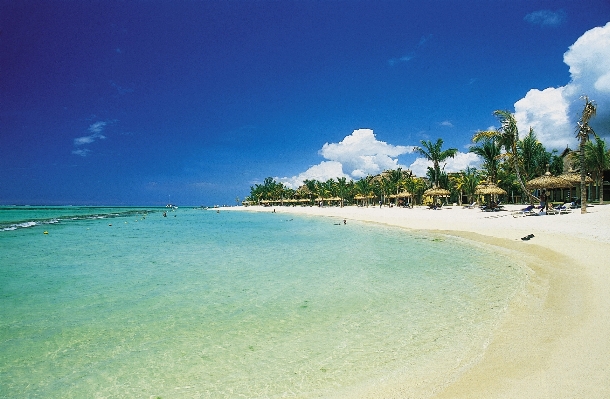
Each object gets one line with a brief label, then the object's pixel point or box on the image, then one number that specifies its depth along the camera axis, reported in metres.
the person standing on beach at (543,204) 19.48
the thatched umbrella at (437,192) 38.78
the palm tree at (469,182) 40.43
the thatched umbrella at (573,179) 22.31
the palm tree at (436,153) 41.94
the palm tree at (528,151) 32.19
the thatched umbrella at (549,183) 22.27
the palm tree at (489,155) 35.94
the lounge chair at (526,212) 20.37
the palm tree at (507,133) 23.69
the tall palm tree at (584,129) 17.77
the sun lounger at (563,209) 19.63
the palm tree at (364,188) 64.53
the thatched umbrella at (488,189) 28.30
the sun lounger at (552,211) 19.30
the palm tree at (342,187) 71.88
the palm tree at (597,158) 27.52
